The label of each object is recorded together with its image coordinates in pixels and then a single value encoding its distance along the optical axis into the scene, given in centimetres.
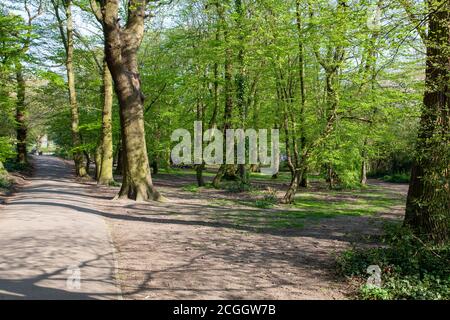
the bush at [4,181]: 1807
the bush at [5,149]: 1322
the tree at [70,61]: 2588
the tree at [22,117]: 2634
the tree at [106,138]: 2255
